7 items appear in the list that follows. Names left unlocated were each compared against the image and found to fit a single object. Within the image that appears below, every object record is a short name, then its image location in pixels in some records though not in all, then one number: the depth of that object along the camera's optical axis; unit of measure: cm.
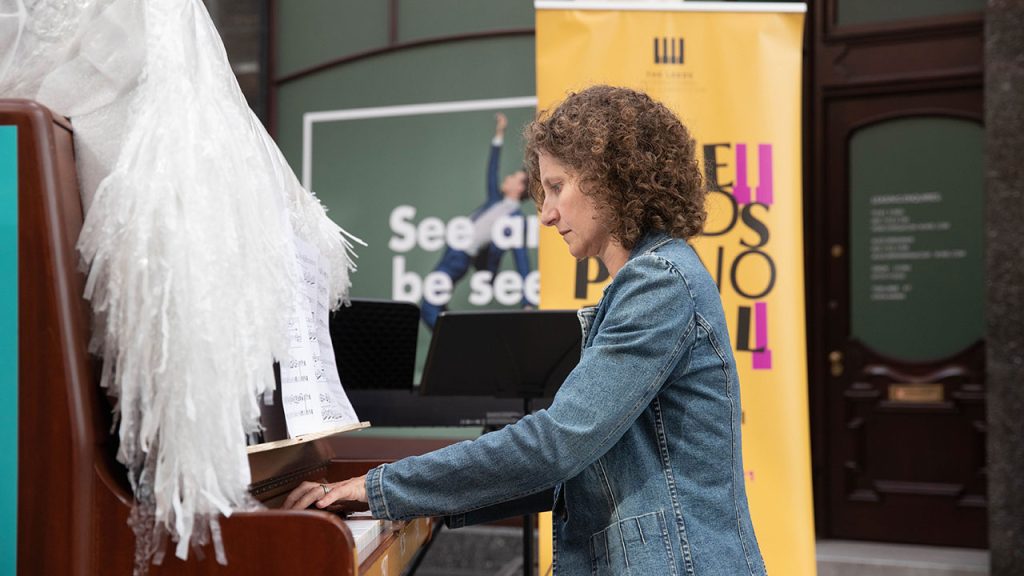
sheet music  153
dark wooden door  482
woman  137
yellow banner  319
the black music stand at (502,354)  270
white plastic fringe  123
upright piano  124
